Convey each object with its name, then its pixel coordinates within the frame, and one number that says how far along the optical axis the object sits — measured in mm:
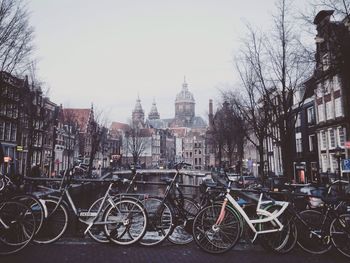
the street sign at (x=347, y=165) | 15750
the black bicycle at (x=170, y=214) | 6320
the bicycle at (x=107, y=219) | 6070
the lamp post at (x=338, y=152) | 18441
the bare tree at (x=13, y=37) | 15500
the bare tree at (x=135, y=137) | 79475
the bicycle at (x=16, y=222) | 5734
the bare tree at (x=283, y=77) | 16406
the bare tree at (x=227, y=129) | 28912
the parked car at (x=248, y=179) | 32362
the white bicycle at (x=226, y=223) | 5789
